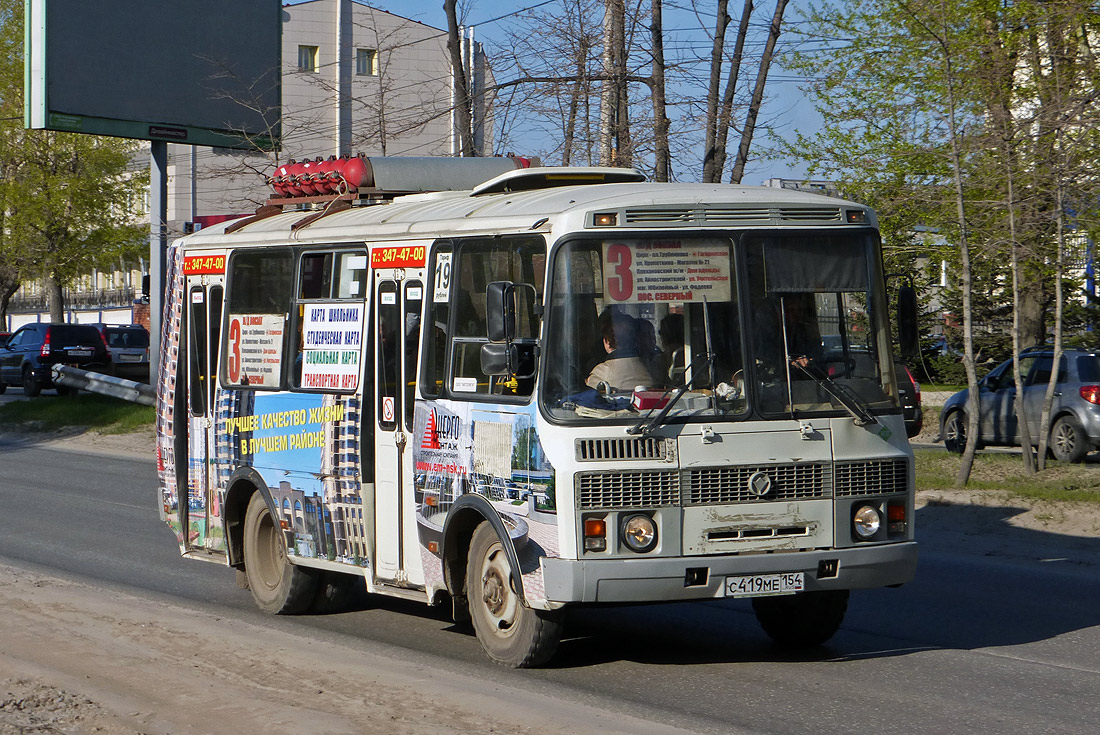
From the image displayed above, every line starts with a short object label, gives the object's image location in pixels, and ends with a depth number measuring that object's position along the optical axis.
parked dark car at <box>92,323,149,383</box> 37.22
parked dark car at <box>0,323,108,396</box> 36.38
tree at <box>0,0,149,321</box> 46.00
